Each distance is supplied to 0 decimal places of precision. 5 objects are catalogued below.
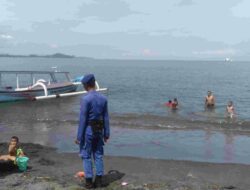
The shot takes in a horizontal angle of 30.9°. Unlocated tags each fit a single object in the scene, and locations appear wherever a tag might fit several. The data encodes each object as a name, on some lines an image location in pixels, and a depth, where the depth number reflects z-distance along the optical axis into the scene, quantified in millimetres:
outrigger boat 33622
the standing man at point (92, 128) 8445
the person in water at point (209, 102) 33625
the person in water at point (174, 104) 31619
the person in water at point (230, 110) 27834
